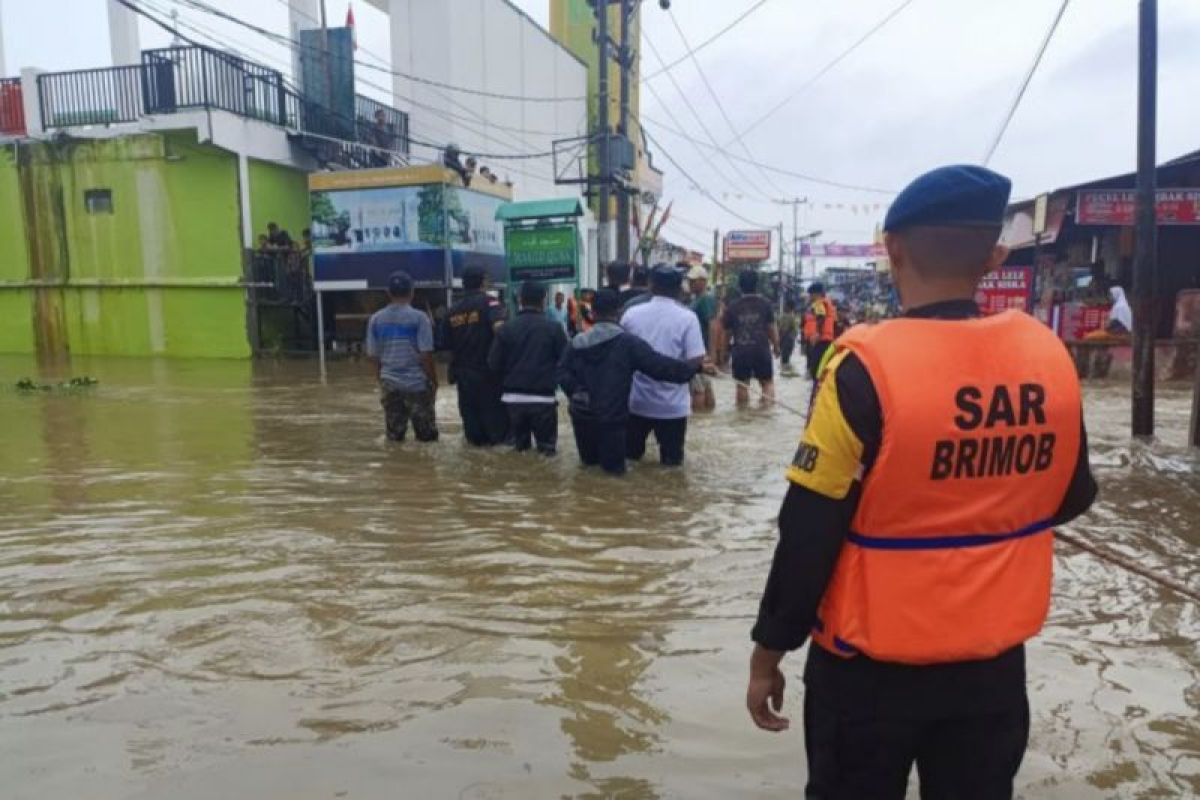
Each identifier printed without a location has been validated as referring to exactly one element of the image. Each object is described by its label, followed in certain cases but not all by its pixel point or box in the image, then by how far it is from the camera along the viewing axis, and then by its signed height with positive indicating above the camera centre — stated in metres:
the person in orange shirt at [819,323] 11.81 -0.64
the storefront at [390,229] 19.05 +1.01
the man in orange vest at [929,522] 1.67 -0.46
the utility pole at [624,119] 19.94 +3.48
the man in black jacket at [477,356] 7.84 -0.66
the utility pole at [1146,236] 8.17 +0.30
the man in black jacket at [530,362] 7.21 -0.67
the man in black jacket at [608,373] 6.46 -0.68
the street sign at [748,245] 54.69 +1.71
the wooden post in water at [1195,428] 7.84 -1.34
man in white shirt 6.97 -0.52
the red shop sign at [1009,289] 15.66 -0.30
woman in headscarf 14.33 -0.73
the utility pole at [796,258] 70.62 +1.22
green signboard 16.27 +0.41
